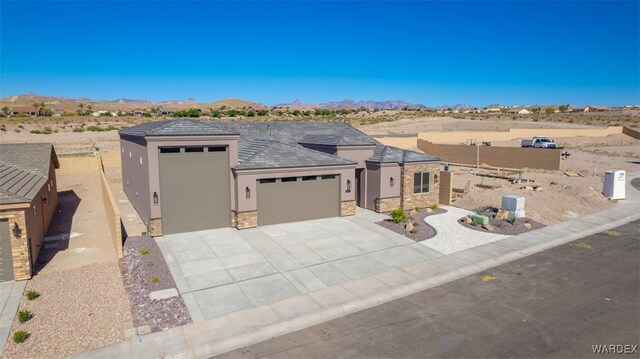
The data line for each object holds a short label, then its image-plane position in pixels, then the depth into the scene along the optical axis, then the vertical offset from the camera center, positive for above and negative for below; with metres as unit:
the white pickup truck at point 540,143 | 47.16 -1.76
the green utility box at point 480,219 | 18.80 -4.17
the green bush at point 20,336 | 8.96 -4.54
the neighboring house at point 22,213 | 12.00 -2.77
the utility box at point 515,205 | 19.86 -3.73
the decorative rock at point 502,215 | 19.81 -4.17
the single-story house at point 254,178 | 17.09 -2.34
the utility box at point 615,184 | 25.20 -3.44
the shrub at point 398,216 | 18.89 -4.04
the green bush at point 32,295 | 11.02 -4.47
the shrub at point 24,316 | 9.83 -4.50
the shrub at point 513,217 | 19.01 -4.17
